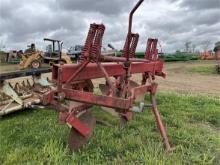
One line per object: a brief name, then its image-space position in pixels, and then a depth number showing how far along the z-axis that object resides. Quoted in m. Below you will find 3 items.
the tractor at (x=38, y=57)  8.95
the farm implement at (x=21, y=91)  2.81
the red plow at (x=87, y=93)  1.90
